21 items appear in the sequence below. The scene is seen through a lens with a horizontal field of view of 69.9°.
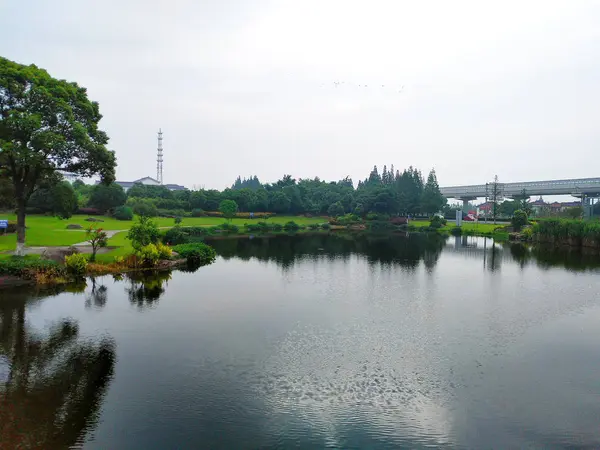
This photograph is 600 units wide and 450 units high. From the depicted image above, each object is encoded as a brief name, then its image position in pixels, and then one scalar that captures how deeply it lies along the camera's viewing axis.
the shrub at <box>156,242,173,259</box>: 34.34
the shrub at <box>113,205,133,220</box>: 65.62
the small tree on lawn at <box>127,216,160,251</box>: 32.41
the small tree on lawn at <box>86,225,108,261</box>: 31.26
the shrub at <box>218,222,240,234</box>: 68.06
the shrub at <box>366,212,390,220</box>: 97.94
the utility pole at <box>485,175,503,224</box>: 89.31
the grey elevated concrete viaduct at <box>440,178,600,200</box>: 90.56
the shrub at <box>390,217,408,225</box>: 98.38
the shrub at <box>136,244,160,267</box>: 32.53
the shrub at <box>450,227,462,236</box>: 81.74
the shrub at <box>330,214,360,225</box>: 93.75
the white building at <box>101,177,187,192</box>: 179.75
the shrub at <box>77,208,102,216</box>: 67.94
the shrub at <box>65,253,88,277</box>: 27.95
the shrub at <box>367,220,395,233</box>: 91.86
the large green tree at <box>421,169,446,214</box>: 99.31
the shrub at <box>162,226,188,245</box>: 43.56
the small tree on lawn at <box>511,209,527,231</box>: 72.94
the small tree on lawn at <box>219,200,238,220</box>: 78.50
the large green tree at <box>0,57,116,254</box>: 26.70
